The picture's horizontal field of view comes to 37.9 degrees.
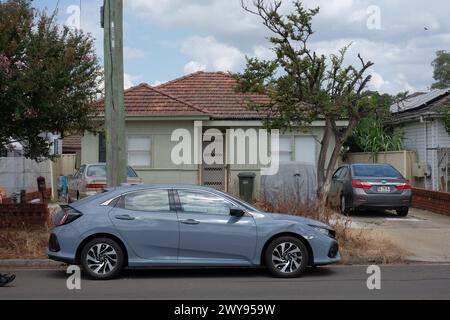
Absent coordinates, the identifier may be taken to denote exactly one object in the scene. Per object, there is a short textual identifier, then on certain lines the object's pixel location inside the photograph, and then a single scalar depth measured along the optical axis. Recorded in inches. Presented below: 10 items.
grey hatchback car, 378.0
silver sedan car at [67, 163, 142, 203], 704.4
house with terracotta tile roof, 826.8
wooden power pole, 471.2
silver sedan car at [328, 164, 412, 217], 677.9
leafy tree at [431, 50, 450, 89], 2409.8
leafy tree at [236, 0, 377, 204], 492.4
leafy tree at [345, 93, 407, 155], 995.9
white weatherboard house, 880.6
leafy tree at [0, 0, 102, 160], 425.4
